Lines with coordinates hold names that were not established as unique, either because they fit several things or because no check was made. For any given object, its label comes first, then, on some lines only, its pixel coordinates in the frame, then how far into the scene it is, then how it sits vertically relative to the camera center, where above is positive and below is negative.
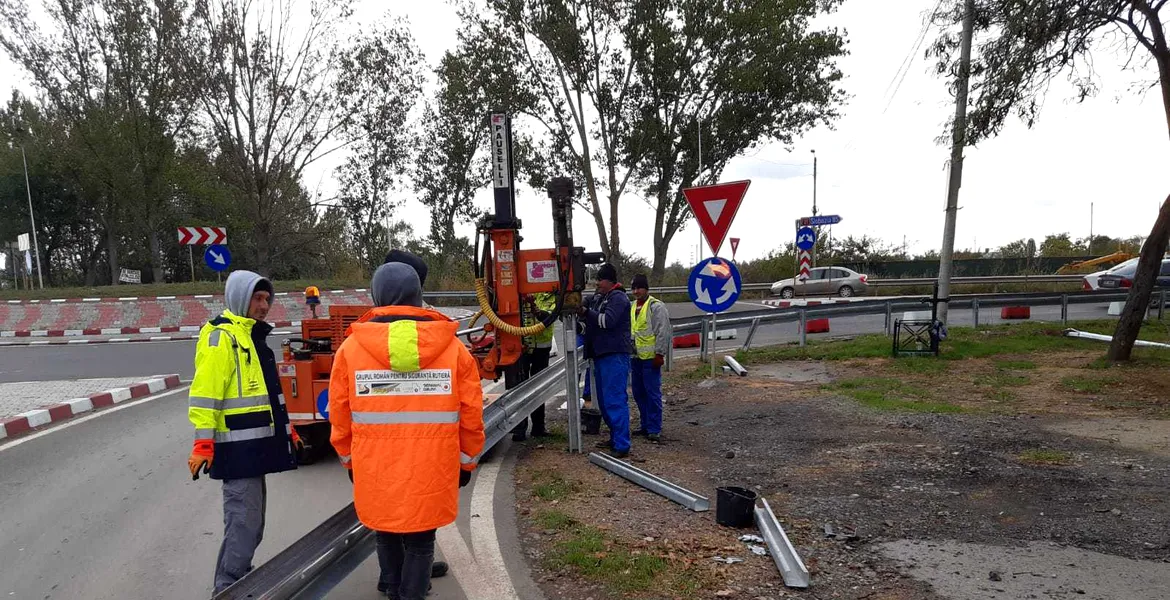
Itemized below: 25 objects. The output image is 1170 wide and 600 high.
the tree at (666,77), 29.38 +7.28
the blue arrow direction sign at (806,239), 21.14 +0.43
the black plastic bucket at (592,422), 8.02 -1.67
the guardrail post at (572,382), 6.94 -1.08
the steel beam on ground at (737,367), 12.05 -1.76
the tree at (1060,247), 48.81 -0.16
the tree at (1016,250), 43.56 -0.24
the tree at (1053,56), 10.76 +2.80
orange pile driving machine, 6.97 -0.32
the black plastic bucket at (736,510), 5.04 -1.66
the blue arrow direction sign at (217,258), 21.97 +0.52
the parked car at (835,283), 32.97 -1.29
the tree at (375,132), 31.84 +6.43
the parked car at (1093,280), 25.38 -1.25
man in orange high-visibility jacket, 3.07 -0.57
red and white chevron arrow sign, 22.20 +1.20
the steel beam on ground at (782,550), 4.05 -1.67
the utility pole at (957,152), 12.44 +1.64
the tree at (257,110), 28.38 +6.26
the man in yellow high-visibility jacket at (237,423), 3.73 -0.73
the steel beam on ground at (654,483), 5.41 -1.71
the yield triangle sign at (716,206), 9.51 +0.64
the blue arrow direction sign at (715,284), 10.01 -0.34
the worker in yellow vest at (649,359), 7.76 -1.00
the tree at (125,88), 30.38 +8.18
